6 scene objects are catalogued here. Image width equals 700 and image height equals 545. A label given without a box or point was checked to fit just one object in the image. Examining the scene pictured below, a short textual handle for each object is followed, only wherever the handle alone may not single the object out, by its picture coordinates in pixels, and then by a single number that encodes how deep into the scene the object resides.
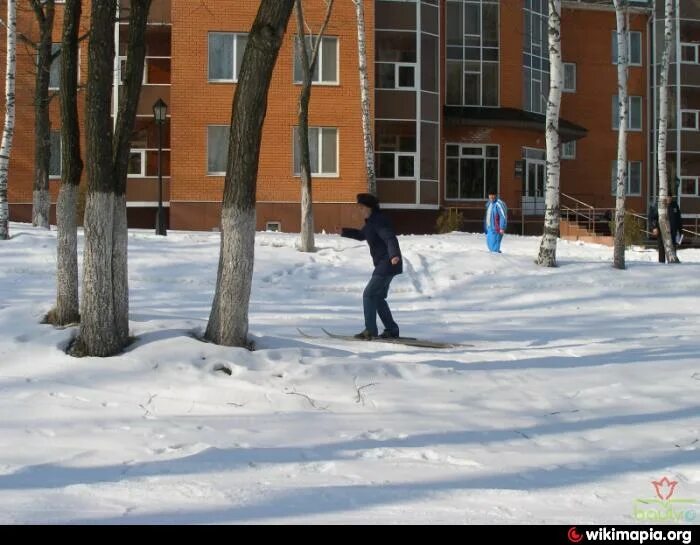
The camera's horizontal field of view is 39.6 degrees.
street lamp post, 23.42
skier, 11.31
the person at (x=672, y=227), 22.20
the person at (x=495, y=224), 21.64
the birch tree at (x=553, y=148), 18.14
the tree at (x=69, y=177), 10.09
